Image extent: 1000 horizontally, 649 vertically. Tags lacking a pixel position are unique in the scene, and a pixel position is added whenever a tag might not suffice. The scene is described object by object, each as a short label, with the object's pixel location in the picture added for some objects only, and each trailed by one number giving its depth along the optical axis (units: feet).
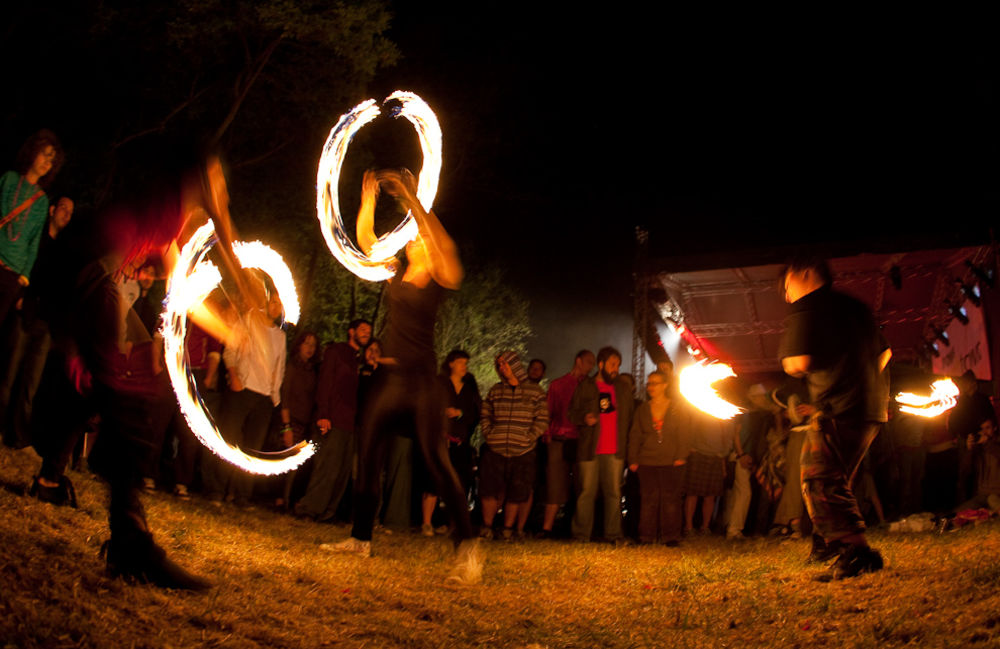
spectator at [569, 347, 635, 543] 35.22
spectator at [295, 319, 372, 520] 32.63
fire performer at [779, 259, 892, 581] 19.61
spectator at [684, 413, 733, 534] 36.65
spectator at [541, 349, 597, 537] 35.68
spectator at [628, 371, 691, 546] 34.30
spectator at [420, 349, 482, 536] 35.53
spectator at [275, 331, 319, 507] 32.99
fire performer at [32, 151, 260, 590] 14.65
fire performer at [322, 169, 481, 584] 19.95
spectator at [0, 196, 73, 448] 22.72
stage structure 48.75
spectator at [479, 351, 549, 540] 35.12
